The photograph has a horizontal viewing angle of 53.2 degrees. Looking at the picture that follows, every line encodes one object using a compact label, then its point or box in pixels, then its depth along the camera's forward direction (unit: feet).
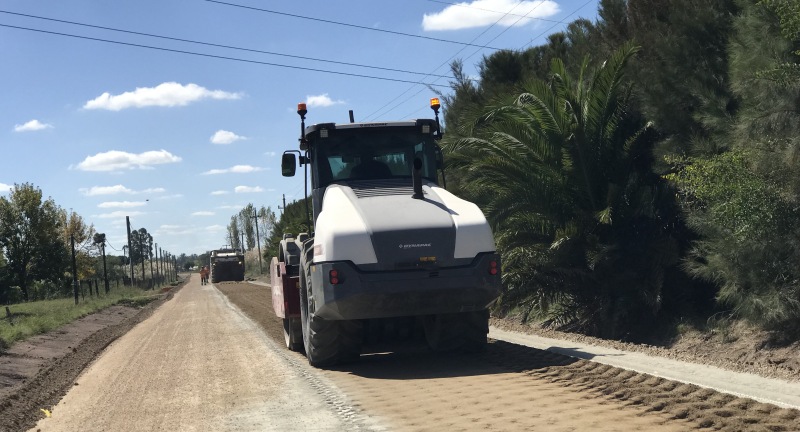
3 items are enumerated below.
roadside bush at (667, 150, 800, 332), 37.86
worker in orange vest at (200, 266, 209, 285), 247.50
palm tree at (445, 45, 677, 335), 53.26
